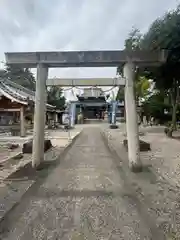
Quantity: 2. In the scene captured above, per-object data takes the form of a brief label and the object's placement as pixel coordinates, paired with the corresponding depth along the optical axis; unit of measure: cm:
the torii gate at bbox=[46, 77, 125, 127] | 489
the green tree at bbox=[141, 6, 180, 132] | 521
